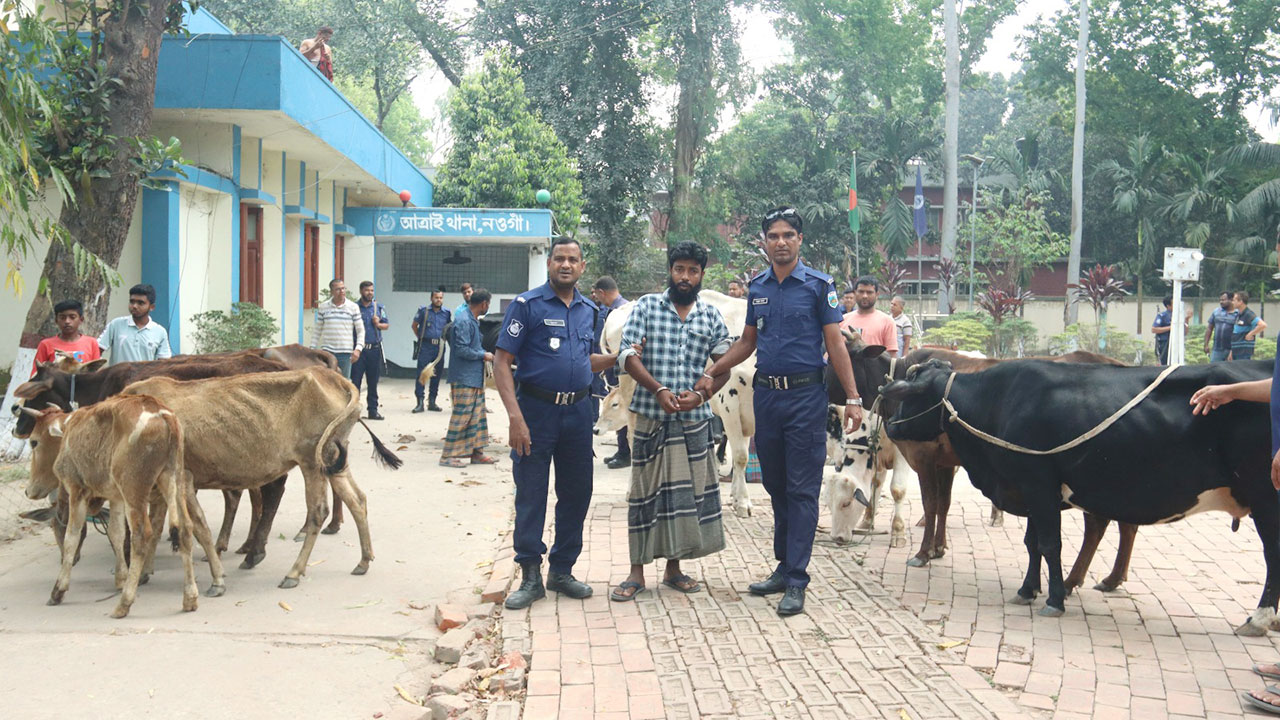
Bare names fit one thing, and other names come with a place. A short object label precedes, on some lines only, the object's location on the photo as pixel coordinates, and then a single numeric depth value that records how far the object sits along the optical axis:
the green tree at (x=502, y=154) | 25.06
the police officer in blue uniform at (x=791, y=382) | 5.64
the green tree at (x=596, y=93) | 29.36
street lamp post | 34.12
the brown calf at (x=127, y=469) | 5.61
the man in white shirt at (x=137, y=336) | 8.28
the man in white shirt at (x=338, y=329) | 12.84
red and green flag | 29.59
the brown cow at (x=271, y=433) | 6.16
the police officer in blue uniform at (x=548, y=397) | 5.67
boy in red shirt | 7.78
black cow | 5.38
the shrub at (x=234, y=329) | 12.76
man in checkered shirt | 5.76
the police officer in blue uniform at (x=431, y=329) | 14.85
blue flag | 31.95
